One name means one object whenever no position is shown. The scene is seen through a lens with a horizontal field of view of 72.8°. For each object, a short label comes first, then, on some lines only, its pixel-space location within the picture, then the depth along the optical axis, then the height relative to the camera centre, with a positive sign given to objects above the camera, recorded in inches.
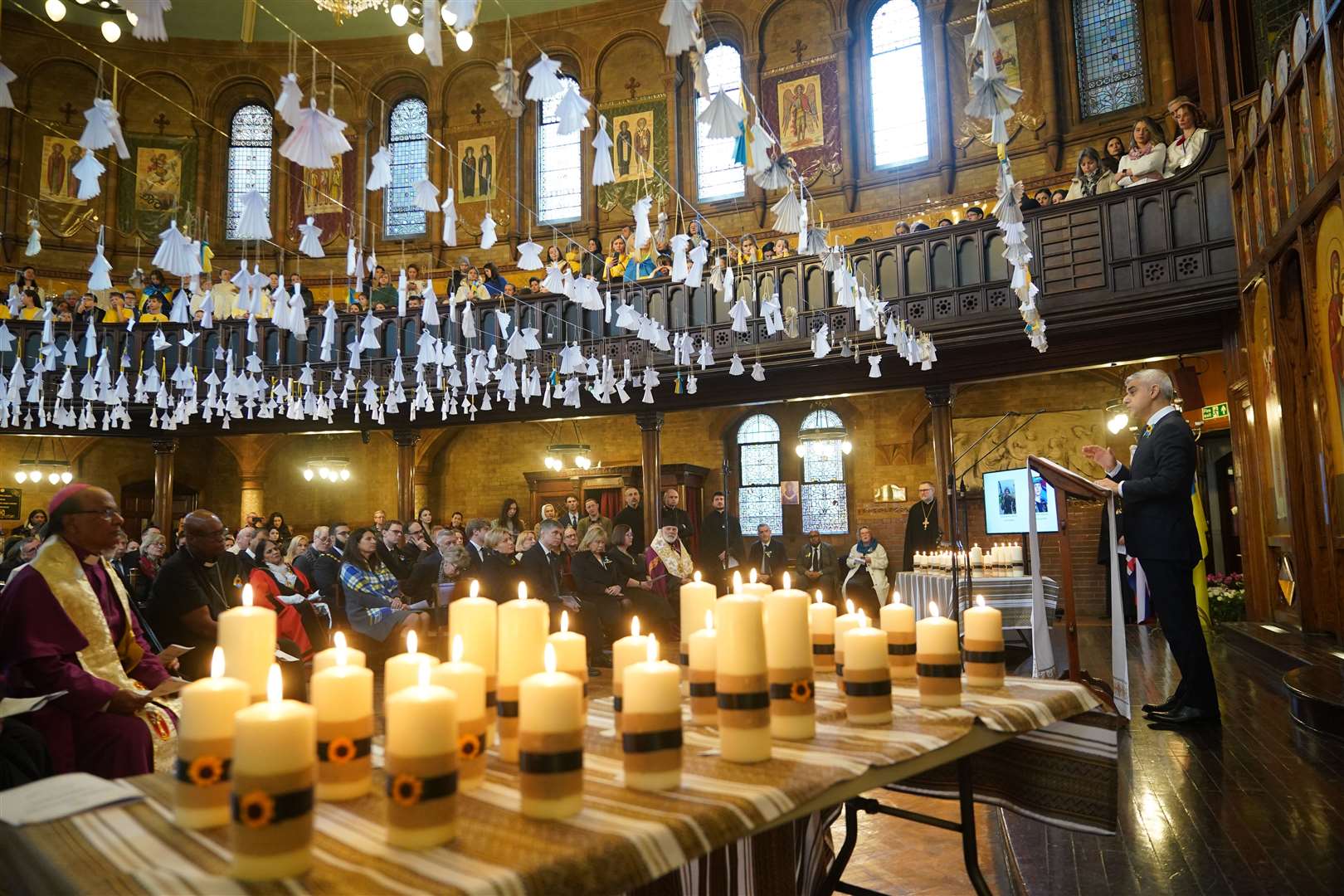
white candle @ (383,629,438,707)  58.1 -8.3
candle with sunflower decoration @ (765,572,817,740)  63.5 -9.5
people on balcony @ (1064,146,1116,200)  428.1 +163.8
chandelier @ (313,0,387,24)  364.5 +226.1
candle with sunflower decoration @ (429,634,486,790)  53.9 -10.6
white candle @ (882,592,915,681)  79.0 -9.8
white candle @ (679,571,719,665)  75.8 -6.1
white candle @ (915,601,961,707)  73.0 -11.1
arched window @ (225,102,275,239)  766.5 +332.6
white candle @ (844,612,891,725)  67.6 -11.3
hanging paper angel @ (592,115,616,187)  181.0 +74.8
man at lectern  176.4 +0.5
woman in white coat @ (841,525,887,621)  470.6 -24.7
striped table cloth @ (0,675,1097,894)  41.9 -15.1
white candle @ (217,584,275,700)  59.1 -6.4
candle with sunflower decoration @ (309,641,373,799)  52.4 -10.5
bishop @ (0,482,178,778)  124.1 -13.5
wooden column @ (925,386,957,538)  477.7 +46.7
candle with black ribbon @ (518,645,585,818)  48.6 -11.4
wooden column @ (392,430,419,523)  617.0 +49.5
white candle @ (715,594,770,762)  57.7 -9.7
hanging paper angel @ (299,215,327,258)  252.2 +86.2
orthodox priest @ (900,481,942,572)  463.8 +0.8
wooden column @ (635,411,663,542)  550.6 +44.0
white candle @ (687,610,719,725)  67.6 -11.0
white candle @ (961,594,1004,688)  79.2 -10.5
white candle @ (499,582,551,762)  61.8 -7.9
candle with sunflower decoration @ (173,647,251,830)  48.7 -11.1
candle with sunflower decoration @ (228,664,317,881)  41.4 -11.4
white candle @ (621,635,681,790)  52.8 -11.4
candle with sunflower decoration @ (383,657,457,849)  44.5 -11.1
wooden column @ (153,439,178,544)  639.8 +53.4
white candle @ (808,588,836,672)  84.7 -9.9
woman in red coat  247.4 -17.3
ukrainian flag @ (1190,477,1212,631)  343.9 -23.1
